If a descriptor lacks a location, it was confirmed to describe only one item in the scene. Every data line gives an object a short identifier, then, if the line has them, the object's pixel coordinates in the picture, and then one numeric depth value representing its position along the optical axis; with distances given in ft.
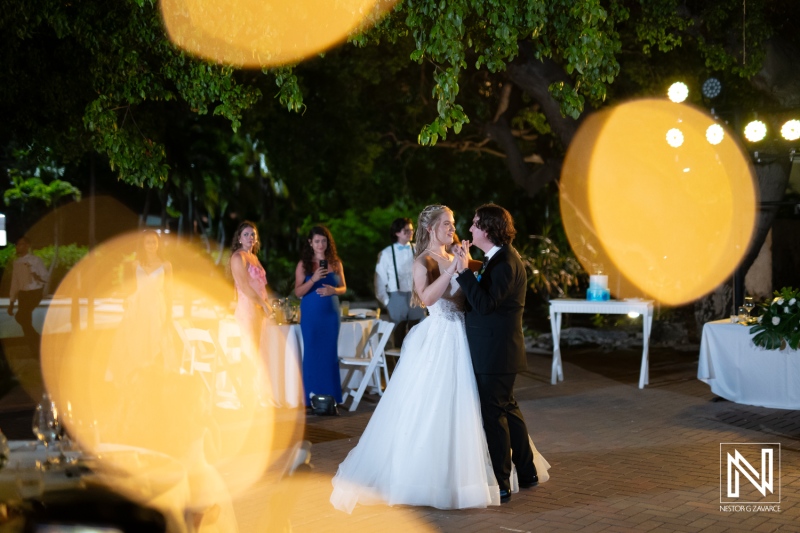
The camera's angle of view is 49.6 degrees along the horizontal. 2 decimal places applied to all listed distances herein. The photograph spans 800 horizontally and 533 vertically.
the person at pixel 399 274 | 35.24
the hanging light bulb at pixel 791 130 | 38.09
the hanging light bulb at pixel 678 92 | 39.52
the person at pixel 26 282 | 49.67
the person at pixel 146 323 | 31.76
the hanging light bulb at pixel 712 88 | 39.73
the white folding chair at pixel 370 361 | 32.34
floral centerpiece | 30.78
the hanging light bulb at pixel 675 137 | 41.78
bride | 19.74
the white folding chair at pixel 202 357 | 32.60
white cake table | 36.78
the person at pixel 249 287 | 31.68
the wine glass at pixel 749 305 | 33.63
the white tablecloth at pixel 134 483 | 10.53
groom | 20.25
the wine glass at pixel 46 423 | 12.55
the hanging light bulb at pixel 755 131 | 39.63
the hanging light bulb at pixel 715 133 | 40.16
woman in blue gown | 31.73
